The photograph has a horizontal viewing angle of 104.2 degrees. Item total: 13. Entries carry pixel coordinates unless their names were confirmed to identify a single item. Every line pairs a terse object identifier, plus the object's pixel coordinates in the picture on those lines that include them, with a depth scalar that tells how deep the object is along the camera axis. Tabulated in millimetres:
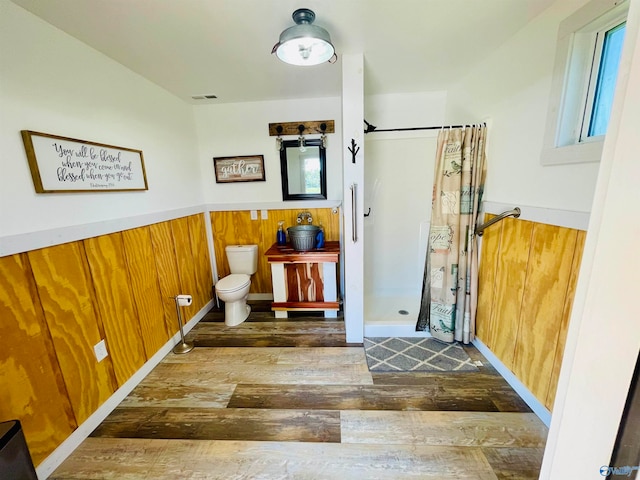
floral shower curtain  1852
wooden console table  2459
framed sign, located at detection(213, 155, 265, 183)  2732
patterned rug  1830
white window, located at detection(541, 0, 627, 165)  1117
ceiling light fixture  1286
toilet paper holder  2098
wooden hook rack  2607
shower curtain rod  2493
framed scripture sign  1229
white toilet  2381
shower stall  2631
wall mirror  2676
